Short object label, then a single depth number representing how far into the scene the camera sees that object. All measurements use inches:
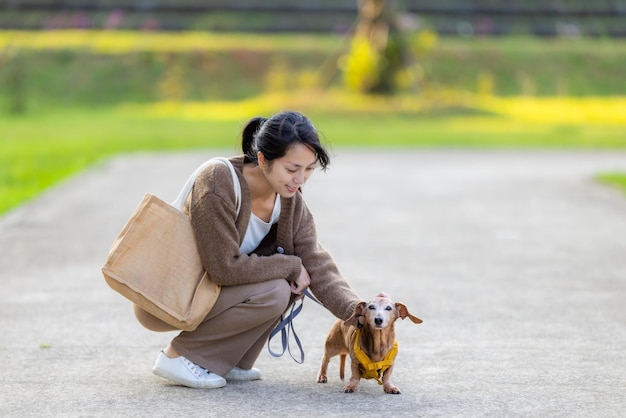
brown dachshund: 374.0
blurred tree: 2316.7
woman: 387.9
